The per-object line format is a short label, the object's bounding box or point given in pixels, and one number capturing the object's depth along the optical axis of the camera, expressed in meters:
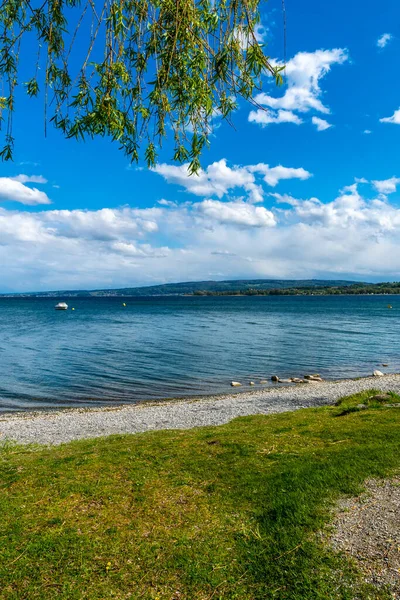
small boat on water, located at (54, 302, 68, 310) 149.38
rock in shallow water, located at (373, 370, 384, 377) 30.58
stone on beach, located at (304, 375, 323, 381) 29.82
